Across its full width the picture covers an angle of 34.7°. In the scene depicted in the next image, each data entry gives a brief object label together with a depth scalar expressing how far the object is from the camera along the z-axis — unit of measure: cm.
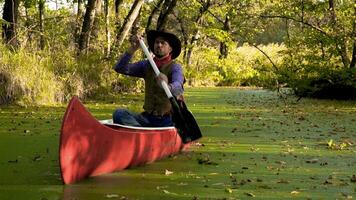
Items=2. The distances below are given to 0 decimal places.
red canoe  413
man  554
